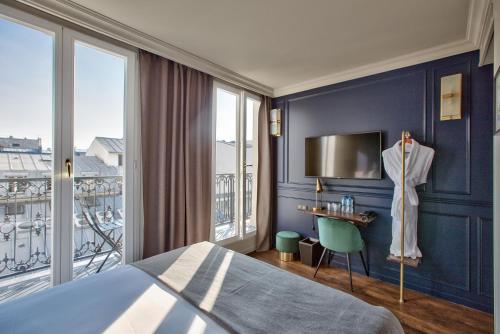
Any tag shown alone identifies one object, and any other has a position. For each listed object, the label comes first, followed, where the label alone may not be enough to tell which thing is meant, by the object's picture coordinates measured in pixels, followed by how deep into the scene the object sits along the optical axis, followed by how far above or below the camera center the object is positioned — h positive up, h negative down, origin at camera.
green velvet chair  2.60 -0.76
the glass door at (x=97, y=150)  2.04 +0.14
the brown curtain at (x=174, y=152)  2.39 +0.15
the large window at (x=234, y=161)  3.33 +0.08
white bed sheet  1.03 -0.70
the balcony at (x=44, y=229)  1.88 -0.57
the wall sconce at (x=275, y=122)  3.81 +0.72
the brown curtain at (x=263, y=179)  3.81 -0.20
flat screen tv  2.85 +0.15
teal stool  3.39 -1.13
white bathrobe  2.48 -0.24
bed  1.05 -0.71
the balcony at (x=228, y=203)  3.75 -0.59
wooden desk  2.69 -0.59
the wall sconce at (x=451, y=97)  2.32 +0.71
